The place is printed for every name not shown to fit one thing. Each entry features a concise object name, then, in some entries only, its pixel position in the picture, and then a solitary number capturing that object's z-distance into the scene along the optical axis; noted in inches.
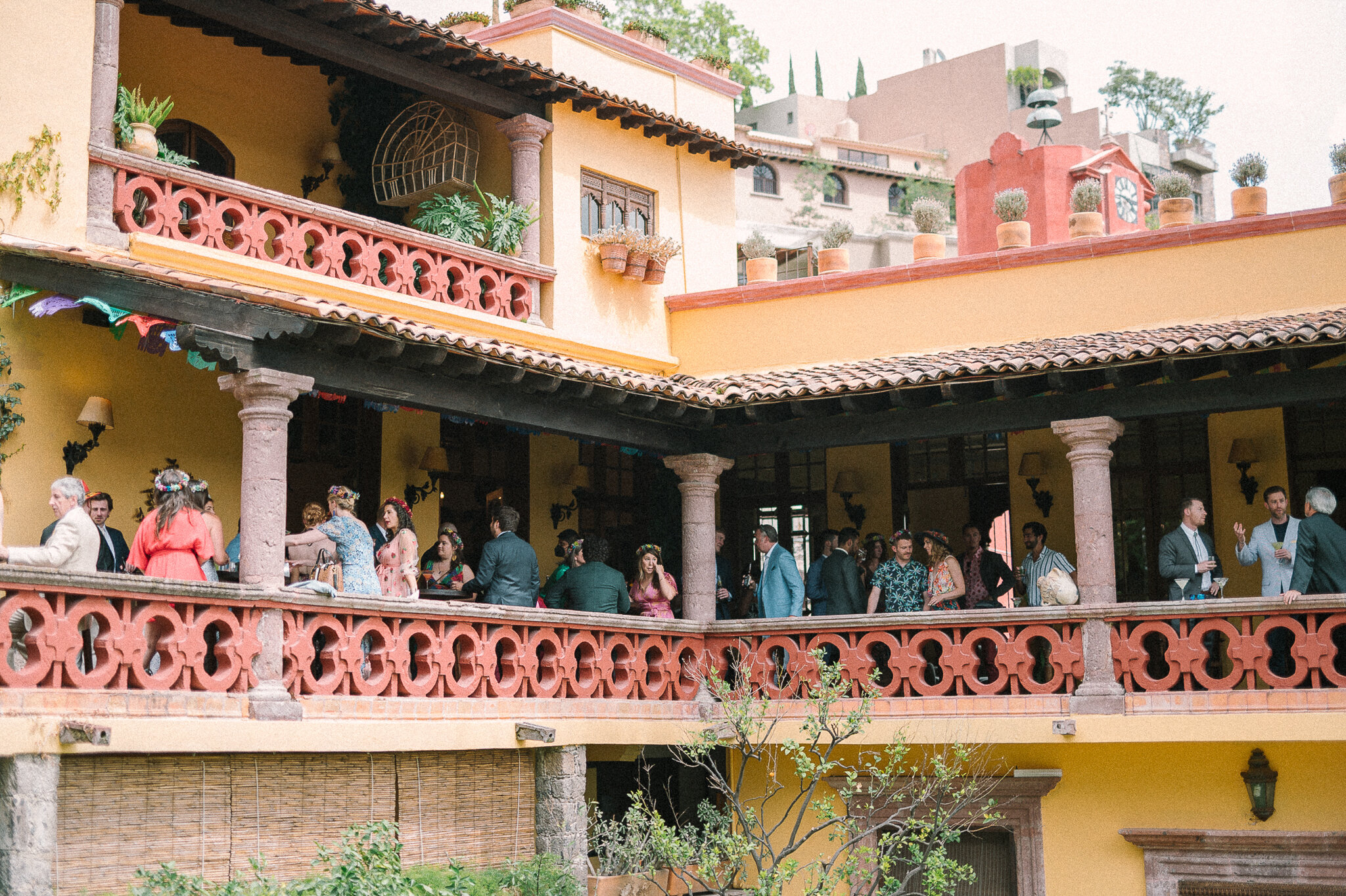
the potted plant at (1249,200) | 555.8
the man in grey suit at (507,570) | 449.7
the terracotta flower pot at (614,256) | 595.2
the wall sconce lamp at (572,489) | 599.2
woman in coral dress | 372.5
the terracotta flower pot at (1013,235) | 589.0
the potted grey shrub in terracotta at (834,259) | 617.3
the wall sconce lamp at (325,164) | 564.1
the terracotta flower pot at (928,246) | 609.6
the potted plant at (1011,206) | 658.2
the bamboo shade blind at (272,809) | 339.3
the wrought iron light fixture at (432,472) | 550.6
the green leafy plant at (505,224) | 561.0
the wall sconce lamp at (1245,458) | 543.5
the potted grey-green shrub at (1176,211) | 573.9
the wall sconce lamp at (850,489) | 620.7
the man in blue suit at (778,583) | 506.3
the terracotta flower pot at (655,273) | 615.2
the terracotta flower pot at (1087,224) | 581.9
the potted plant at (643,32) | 657.0
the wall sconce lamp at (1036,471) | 582.2
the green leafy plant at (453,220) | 550.6
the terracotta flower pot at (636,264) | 605.0
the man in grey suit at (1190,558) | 460.4
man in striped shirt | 483.8
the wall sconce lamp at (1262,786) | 454.9
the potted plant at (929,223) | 613.6
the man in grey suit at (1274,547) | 451.8
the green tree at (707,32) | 1542.8
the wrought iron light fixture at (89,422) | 434.9
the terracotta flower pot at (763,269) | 648.4
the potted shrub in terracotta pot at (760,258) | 649.0
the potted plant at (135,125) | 435.5
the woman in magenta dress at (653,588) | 506.6
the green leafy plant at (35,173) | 406.0
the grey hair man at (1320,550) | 436.5
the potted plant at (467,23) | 642.2
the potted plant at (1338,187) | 542.0
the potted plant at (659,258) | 613.6
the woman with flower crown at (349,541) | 409.7
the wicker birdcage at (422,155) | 570.9
